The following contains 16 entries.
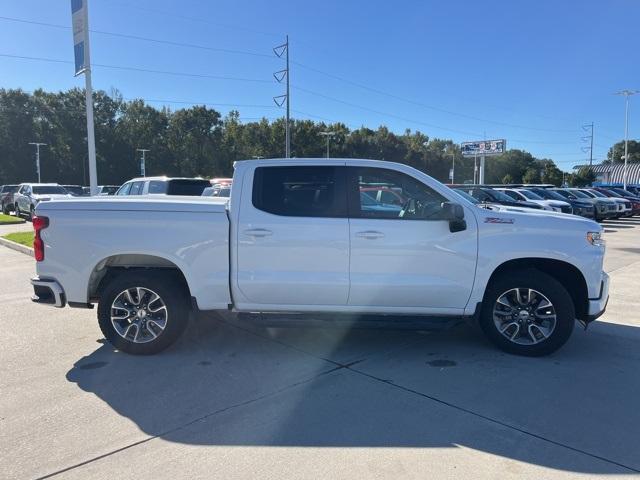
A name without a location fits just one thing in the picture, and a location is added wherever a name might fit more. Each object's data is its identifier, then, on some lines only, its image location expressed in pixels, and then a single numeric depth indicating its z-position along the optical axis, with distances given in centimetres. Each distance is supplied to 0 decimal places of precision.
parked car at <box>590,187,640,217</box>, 2536
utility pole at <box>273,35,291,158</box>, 4712
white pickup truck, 493
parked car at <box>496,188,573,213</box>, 1972
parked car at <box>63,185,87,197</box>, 3209
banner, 1259
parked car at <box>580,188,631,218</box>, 2378
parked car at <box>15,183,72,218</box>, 2185
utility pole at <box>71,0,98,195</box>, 1264
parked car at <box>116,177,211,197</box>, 1420
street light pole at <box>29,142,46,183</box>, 6446
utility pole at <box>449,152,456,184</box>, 10190
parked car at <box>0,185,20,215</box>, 2766
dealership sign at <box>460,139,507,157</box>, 4916
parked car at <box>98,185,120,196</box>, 4145
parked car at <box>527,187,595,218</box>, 2223
